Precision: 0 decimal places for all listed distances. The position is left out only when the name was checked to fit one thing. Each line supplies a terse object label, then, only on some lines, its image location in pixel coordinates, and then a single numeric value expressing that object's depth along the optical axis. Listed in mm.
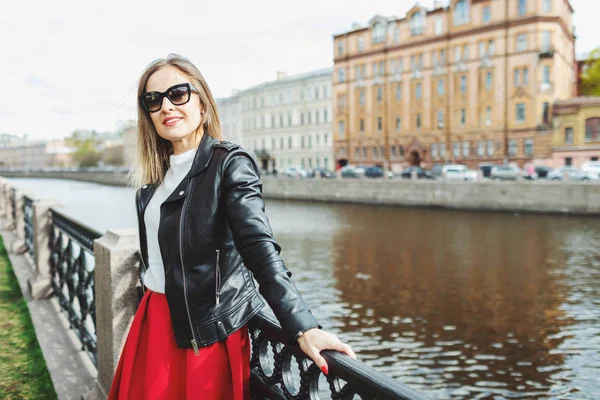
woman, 1813
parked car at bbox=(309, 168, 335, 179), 47344
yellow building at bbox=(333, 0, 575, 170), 45656
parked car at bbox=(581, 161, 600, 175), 34156
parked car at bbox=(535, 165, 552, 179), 37250
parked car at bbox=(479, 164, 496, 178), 41281
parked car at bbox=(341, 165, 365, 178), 44125
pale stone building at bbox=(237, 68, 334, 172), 66562
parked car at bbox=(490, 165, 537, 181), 35125
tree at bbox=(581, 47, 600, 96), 51531
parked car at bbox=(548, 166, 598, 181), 31969
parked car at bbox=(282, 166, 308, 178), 48438
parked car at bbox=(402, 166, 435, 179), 40562
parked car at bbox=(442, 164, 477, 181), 37147
